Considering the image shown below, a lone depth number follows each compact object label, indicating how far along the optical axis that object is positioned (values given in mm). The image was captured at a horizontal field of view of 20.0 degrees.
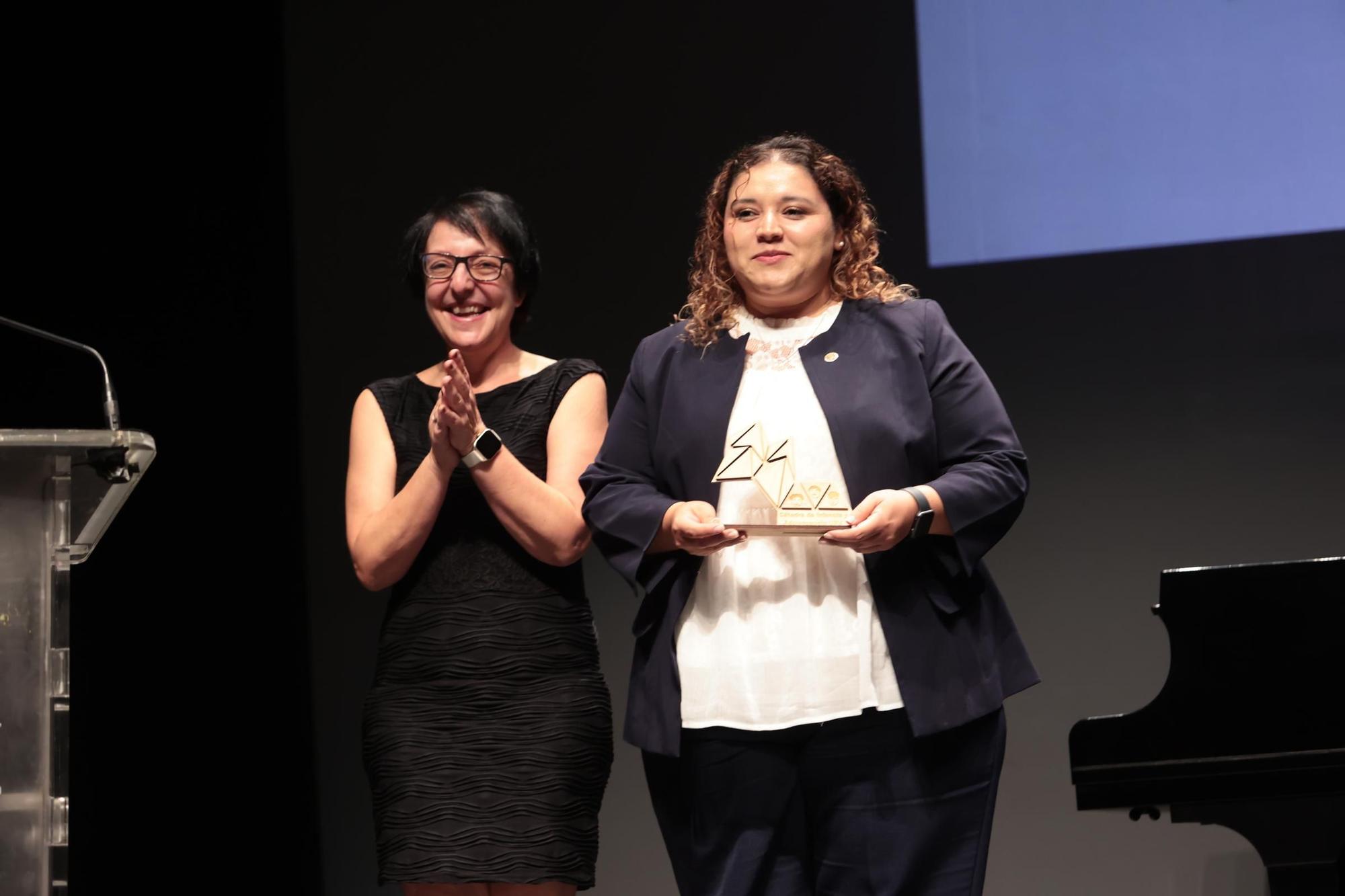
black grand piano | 5621
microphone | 4916
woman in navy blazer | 5082
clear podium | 4734
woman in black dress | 5371
